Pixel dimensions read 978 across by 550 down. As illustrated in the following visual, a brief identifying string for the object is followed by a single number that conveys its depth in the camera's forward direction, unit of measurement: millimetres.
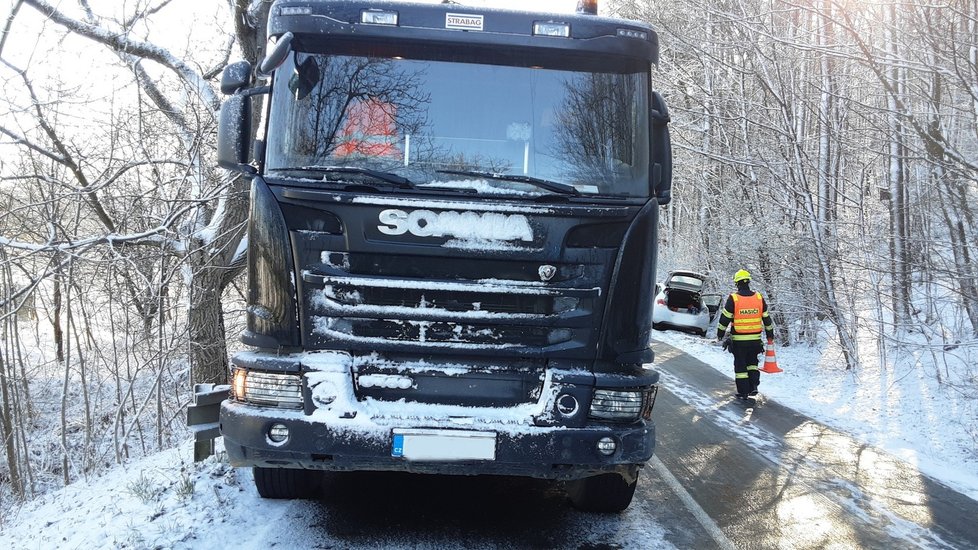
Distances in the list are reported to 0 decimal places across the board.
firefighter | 9594
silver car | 16859
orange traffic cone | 11398
